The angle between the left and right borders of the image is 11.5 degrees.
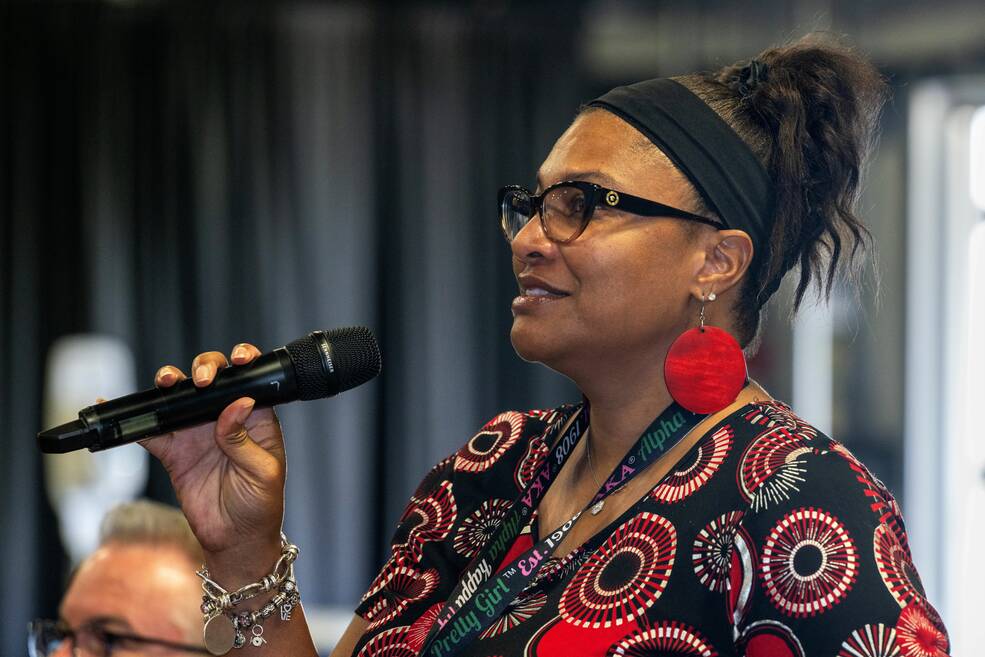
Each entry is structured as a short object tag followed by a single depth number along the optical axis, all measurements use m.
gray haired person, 4.04
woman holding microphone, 3.63
